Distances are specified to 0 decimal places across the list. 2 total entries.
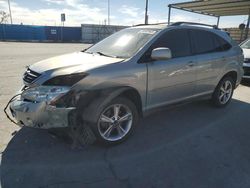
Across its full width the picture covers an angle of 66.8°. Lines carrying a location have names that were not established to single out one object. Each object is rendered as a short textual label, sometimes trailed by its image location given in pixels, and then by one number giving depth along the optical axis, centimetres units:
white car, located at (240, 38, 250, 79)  641
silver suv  251
